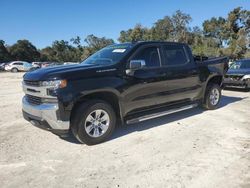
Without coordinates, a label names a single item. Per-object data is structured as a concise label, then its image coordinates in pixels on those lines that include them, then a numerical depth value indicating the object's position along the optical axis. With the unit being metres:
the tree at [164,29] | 46.68
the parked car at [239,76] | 8.62
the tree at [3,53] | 43.89
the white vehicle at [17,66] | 29.13
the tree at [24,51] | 47.01
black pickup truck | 3.54
